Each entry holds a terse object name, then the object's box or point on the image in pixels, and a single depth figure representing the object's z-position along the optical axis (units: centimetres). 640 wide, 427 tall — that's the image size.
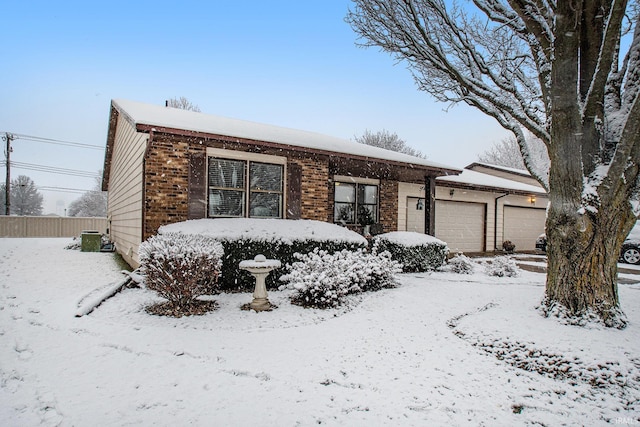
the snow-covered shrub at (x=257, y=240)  658
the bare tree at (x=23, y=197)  4822
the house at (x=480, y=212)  1331
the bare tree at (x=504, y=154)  3508
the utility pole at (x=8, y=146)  2872
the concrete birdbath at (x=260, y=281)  539
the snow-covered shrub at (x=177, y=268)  496
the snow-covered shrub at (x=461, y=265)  927
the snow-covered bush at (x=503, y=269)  870
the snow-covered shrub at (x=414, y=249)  913
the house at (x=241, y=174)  725
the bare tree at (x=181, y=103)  2789
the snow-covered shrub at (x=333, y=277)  562
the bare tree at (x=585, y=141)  424
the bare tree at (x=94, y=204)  5388
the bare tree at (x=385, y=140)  3560
